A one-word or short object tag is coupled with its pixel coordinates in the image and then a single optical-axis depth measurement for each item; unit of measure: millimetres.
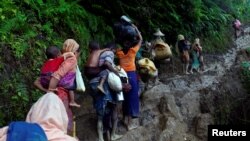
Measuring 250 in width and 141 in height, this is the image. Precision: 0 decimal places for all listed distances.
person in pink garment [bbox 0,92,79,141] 3219
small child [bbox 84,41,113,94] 6636
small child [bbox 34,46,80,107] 5660
